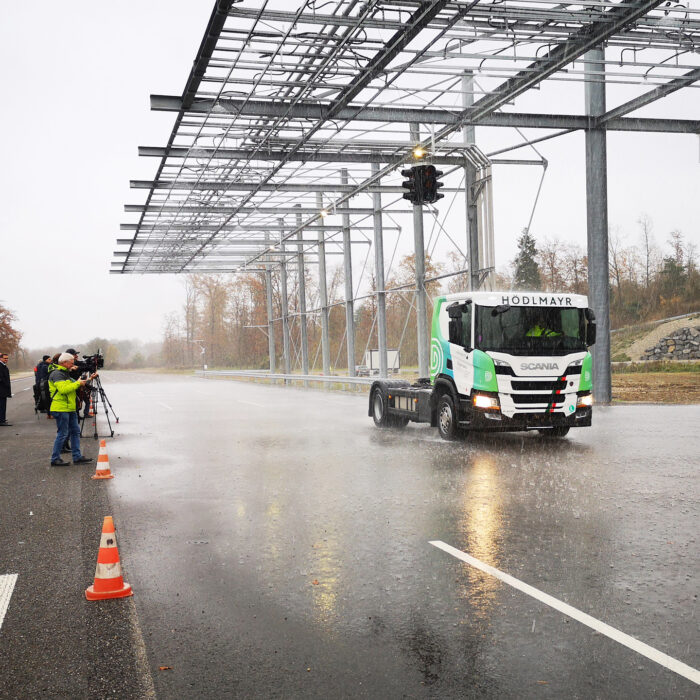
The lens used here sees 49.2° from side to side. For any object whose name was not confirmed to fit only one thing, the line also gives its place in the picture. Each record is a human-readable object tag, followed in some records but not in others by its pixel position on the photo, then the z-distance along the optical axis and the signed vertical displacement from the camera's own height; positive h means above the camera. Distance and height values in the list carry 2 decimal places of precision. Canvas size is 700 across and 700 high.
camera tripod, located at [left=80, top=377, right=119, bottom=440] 16.49 -1.40
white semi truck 13.45 -0.24
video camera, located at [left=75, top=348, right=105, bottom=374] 16.92 -0.12
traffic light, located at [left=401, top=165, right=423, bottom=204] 16.64 +3.62
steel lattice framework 14.51 +6.28
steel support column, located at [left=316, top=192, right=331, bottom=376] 38.06 +2.84
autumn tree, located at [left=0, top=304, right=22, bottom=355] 93.75 +3.38
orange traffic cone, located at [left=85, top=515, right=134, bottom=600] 5.53 -1.60
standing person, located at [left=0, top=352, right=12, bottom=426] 20.30 -0.75
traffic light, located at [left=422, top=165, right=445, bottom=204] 16.58 +3.63
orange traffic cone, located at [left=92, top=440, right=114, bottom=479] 10.95 -1.60
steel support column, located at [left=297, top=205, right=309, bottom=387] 41.81 +2.41
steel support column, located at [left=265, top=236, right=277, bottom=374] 50.97 +2.46
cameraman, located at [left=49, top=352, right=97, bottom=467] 11.80 -0.75
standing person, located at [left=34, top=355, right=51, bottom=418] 19.75 -0.58
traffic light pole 27.08 +2.16
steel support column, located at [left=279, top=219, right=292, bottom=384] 47.78 +2.43
